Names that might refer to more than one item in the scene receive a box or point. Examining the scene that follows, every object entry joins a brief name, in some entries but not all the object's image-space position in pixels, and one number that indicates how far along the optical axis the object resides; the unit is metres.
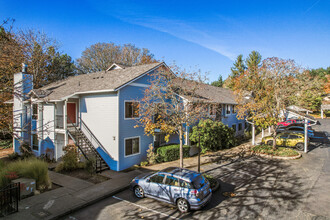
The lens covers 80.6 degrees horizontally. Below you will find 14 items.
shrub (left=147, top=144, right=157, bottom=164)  16.30
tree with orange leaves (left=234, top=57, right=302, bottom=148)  18.53
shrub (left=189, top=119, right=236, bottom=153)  19.30
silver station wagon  8.41
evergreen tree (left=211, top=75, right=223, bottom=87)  77.19
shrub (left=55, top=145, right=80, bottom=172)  14.79
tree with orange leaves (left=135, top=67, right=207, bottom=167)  12.67
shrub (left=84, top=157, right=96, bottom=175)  13.87
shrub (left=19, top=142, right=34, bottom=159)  18.31
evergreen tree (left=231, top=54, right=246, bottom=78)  56.66
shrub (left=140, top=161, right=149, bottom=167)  15.93
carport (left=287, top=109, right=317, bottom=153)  19.19
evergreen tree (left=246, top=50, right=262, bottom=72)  50.78
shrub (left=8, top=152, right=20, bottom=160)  19.78
